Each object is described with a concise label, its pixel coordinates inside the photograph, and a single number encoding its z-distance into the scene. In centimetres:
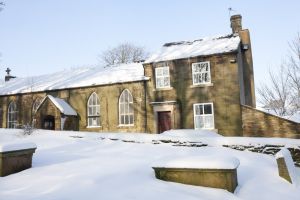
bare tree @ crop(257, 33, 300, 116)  1898
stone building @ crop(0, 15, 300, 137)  1536
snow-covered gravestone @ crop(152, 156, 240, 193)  551
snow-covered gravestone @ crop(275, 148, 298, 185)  689
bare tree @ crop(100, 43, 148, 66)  4096
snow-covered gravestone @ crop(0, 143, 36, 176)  595
